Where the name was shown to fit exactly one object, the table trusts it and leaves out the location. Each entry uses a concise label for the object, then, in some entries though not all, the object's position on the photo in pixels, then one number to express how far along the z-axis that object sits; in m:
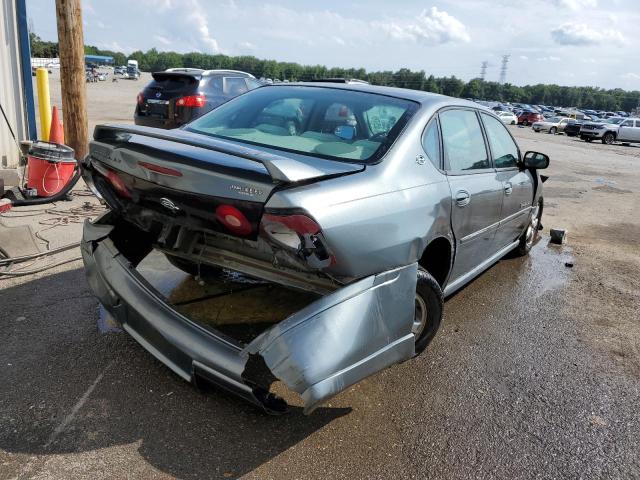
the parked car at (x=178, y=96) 10.04
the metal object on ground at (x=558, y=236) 6.60
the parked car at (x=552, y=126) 36.41
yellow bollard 8.89
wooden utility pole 7.30
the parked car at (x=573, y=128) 32.78
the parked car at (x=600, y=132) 29.92
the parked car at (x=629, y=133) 29.44
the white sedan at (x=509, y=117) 40.04
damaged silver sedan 2.25
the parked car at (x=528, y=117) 41.25
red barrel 6.15
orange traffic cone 8.03
